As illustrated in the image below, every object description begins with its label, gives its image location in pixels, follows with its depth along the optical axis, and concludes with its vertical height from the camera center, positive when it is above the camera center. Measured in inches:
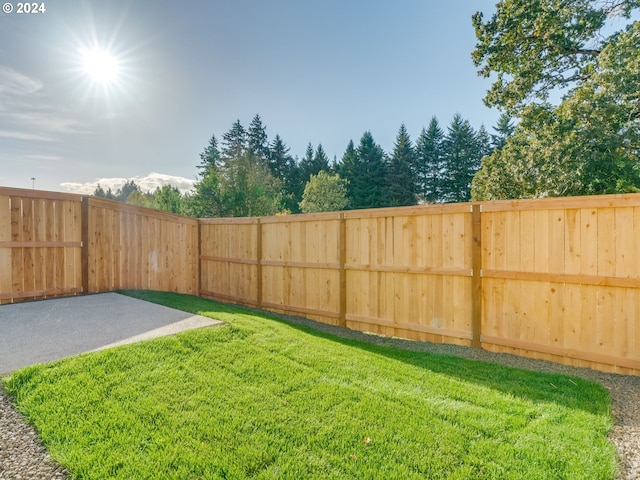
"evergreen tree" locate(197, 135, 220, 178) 1609.4 +404.2
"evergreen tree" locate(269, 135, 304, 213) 1503.4 +328.2
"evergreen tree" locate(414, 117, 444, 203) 1312.7 +265.1
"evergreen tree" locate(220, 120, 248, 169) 1522.4 +463.9
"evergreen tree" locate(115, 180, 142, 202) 2692.4 +442.7
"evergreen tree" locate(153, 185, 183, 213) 1202.0 +156.3
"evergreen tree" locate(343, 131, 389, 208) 1250.6 +227.8
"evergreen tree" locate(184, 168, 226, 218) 822.5 +104.1
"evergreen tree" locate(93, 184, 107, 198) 2468.0 +381.4
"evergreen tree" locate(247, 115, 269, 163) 1596.9 +484.3
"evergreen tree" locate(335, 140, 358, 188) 1293.1 +294.9
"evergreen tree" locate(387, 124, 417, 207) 1225.4 +218.0
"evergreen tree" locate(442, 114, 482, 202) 1272.1 +293.9
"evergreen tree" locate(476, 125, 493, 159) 1288.1 +359.5
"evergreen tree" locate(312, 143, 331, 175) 1507.1 +348.3
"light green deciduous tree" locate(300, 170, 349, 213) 1042.1 +136.4
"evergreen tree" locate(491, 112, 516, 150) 1264.8 +390.7
